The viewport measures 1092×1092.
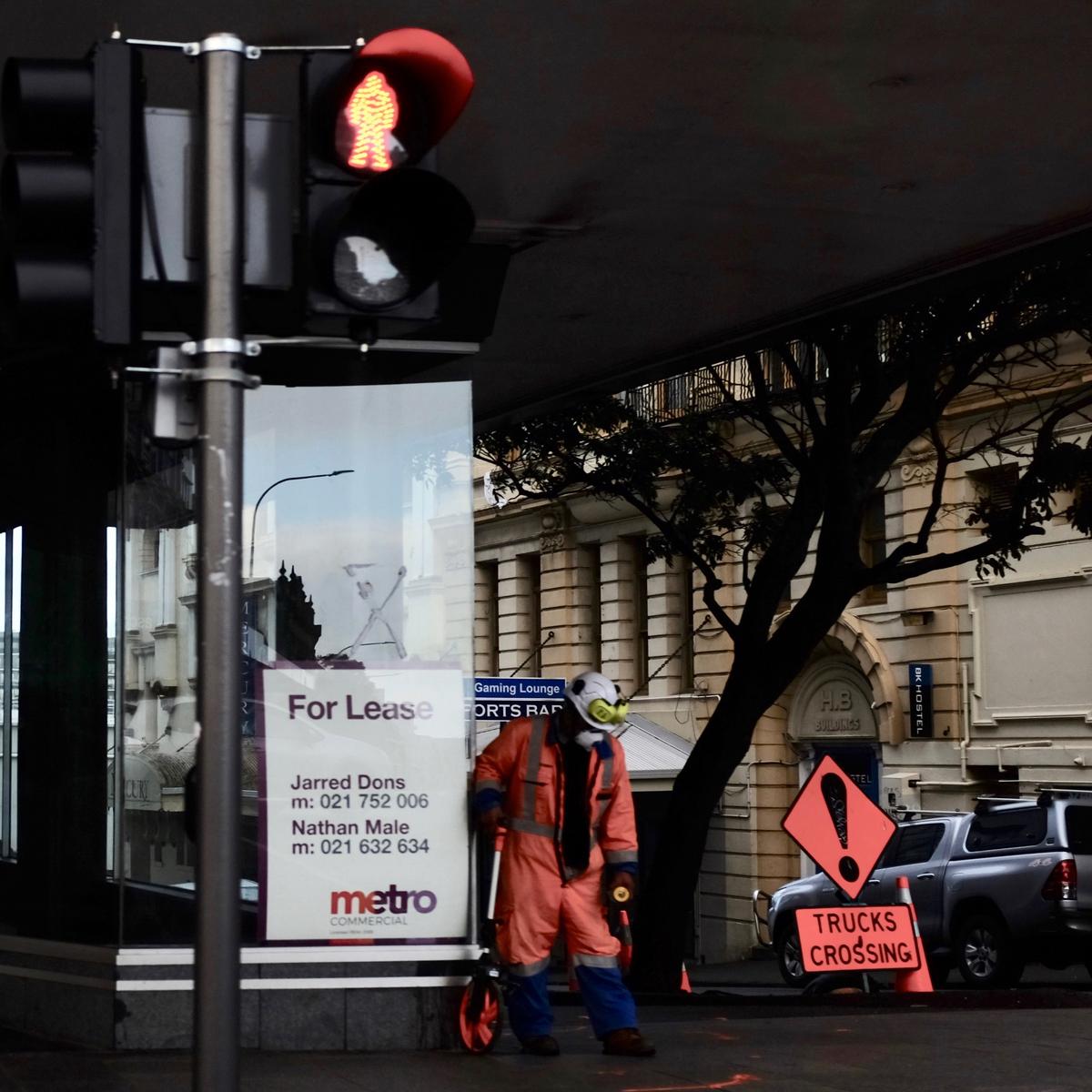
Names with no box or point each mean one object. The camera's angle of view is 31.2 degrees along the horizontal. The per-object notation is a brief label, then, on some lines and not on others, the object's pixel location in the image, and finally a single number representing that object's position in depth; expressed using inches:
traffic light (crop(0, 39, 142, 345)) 152.1
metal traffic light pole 149.9
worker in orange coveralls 331.6
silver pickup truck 725.3
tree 669.9
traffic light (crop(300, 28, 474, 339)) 160.7
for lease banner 343.3
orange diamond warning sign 529.3
